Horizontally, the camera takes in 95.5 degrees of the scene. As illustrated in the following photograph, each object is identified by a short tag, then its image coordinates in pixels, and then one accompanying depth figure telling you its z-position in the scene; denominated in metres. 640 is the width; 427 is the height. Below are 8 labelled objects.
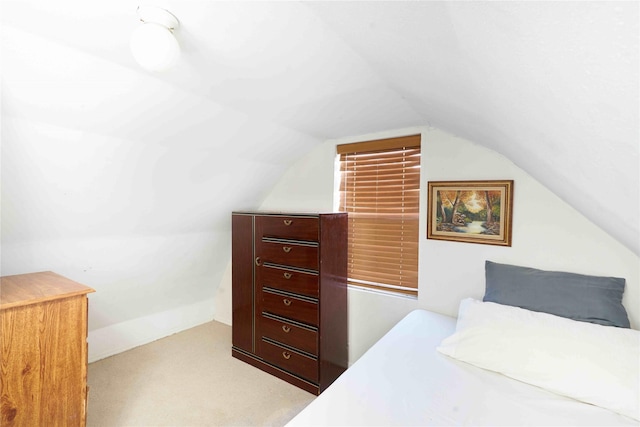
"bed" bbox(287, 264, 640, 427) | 1.10
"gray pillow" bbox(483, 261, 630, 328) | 1.50
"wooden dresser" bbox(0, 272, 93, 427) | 1.29
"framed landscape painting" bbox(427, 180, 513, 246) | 1.87
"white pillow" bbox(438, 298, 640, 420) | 1.15
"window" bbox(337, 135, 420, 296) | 2.26
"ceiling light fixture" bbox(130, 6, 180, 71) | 1.00
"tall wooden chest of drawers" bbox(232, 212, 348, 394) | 2.13
